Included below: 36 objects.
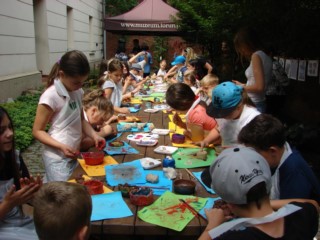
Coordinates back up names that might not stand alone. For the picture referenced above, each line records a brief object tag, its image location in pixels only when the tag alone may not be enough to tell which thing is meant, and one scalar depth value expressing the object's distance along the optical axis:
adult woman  3.77
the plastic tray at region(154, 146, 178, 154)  2.94
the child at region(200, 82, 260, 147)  2.50
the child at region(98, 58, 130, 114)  4.74
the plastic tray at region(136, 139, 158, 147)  3.15
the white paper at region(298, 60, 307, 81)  5.84
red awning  11.16
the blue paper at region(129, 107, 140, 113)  4.89
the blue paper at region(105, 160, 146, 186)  2.31
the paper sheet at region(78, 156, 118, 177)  2.46
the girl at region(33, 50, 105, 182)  2.64
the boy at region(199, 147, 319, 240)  1.35
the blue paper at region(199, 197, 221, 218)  1.90
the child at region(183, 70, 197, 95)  6.15
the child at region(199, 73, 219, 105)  4.55
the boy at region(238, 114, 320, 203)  1.78
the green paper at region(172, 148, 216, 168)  2.65
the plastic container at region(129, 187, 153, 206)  1.99
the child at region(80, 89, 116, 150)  3.44
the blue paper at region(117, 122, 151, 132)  3.74
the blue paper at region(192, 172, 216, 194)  2.19
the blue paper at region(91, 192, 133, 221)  1.86
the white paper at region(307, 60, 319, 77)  5.45
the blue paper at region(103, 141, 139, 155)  2.93
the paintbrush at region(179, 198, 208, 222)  1.88
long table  1.78
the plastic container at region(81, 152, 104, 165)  2.60
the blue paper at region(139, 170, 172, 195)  2.18
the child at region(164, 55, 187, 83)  7.90
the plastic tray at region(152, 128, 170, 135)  3.59
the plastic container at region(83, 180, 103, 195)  2.12
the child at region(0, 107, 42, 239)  1.90
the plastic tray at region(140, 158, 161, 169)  2.57
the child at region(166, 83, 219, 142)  3.25
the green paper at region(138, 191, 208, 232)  1.81
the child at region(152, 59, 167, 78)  10.59
